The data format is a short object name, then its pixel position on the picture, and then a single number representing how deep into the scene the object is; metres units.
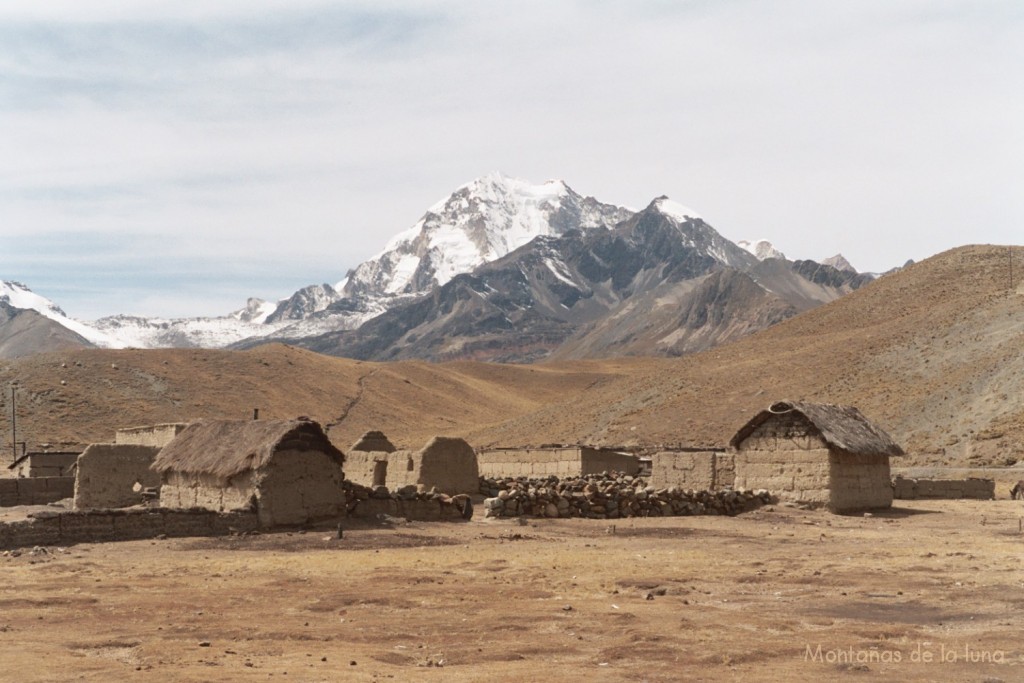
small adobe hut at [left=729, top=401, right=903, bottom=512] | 27.72
